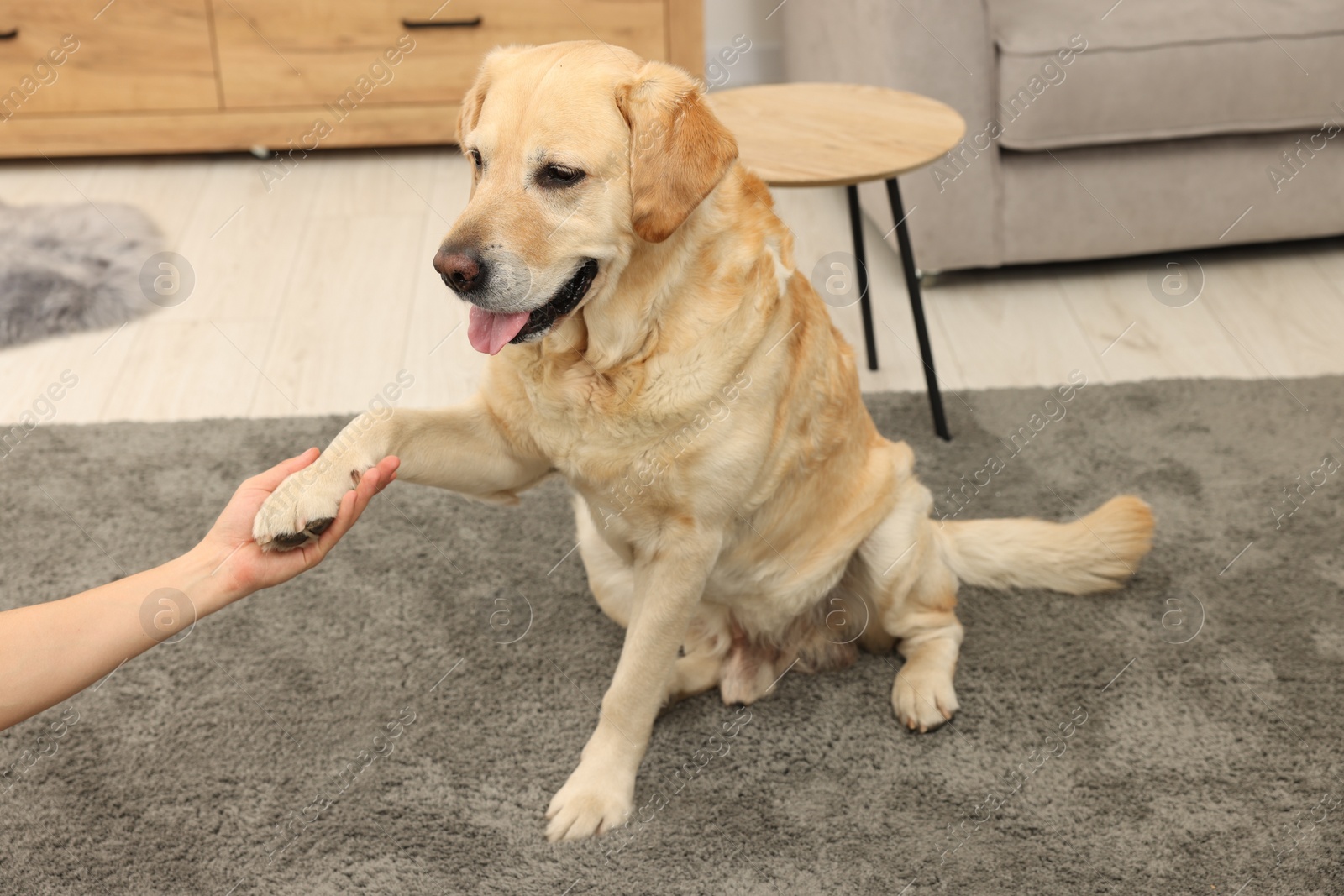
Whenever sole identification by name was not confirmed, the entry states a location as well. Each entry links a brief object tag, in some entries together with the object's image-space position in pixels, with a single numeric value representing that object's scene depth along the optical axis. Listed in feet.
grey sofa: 10.09
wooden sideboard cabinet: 12.73
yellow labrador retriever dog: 5.06
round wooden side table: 7.75
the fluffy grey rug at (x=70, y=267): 10.46
